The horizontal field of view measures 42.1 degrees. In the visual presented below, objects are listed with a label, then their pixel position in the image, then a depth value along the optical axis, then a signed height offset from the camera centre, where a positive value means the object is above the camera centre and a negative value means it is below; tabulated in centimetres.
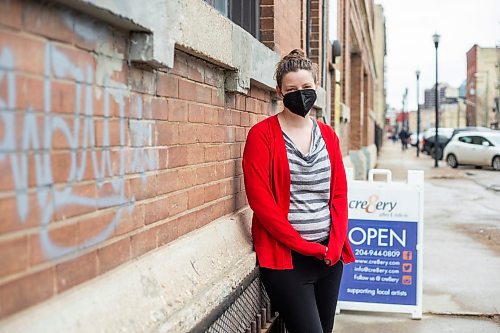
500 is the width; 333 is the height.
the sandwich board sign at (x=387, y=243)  530 -87
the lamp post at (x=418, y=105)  4615 +269
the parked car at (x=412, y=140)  6238 -24
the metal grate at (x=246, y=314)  300 -93
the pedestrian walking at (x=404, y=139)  5453 -12
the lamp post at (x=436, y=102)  2794 +167
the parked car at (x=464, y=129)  3478 +46
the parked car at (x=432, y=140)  3675 -17
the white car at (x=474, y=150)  2652 -51
